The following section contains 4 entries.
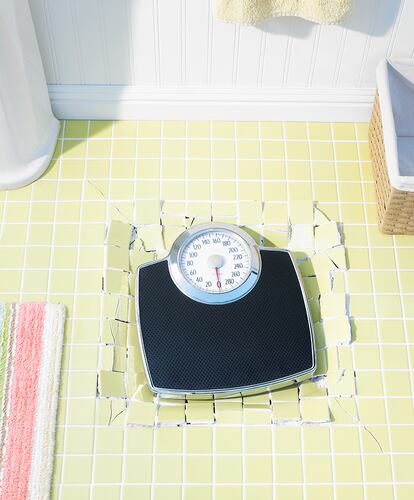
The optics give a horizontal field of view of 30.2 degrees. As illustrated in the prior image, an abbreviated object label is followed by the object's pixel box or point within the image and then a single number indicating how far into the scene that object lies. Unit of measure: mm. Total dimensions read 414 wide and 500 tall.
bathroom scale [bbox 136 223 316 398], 1337
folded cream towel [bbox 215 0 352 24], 1329
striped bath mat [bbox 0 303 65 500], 1320
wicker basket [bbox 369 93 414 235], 1448
